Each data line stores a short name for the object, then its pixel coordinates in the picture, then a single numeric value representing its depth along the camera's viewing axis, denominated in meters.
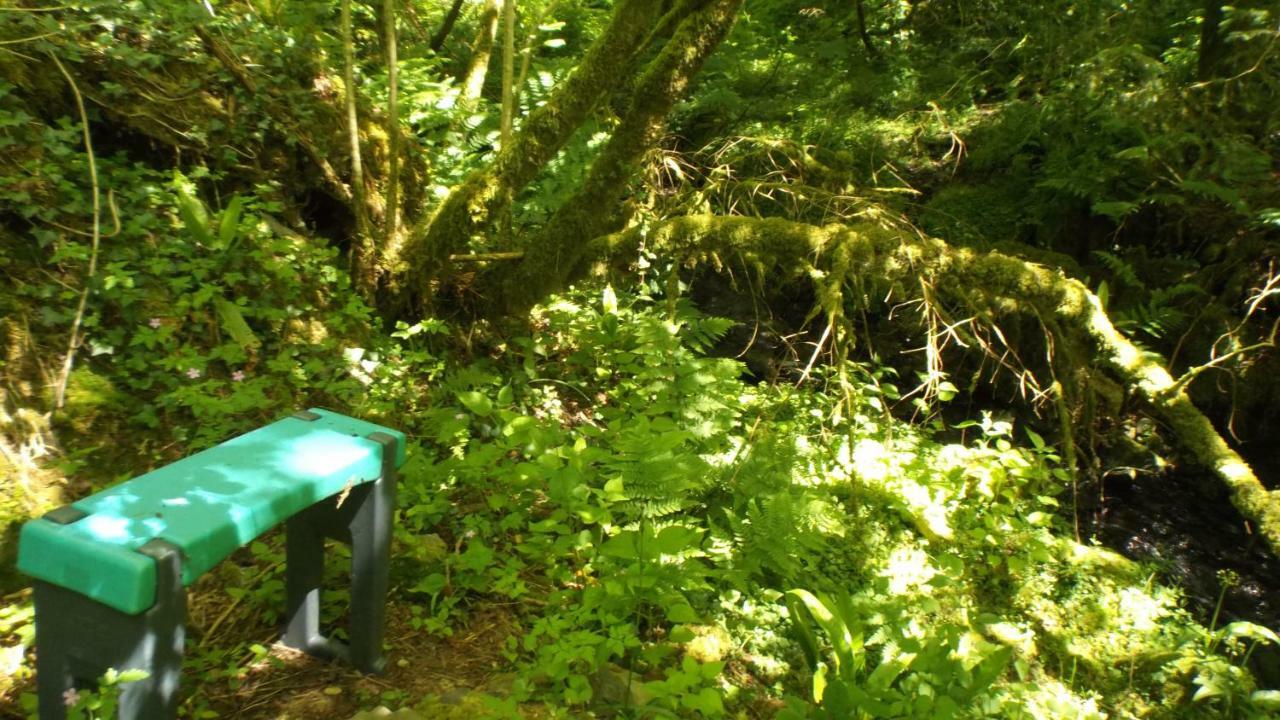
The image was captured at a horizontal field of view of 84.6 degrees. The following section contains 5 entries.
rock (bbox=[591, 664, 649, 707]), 2.62
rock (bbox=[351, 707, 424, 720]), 2.29
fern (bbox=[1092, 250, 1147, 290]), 6.27
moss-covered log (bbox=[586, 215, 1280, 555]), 4.41
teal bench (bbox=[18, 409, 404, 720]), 1.68
